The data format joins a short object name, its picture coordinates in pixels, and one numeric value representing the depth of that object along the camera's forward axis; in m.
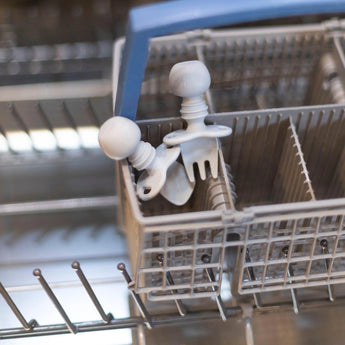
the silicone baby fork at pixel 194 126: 0.91
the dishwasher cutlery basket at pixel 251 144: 0.87
